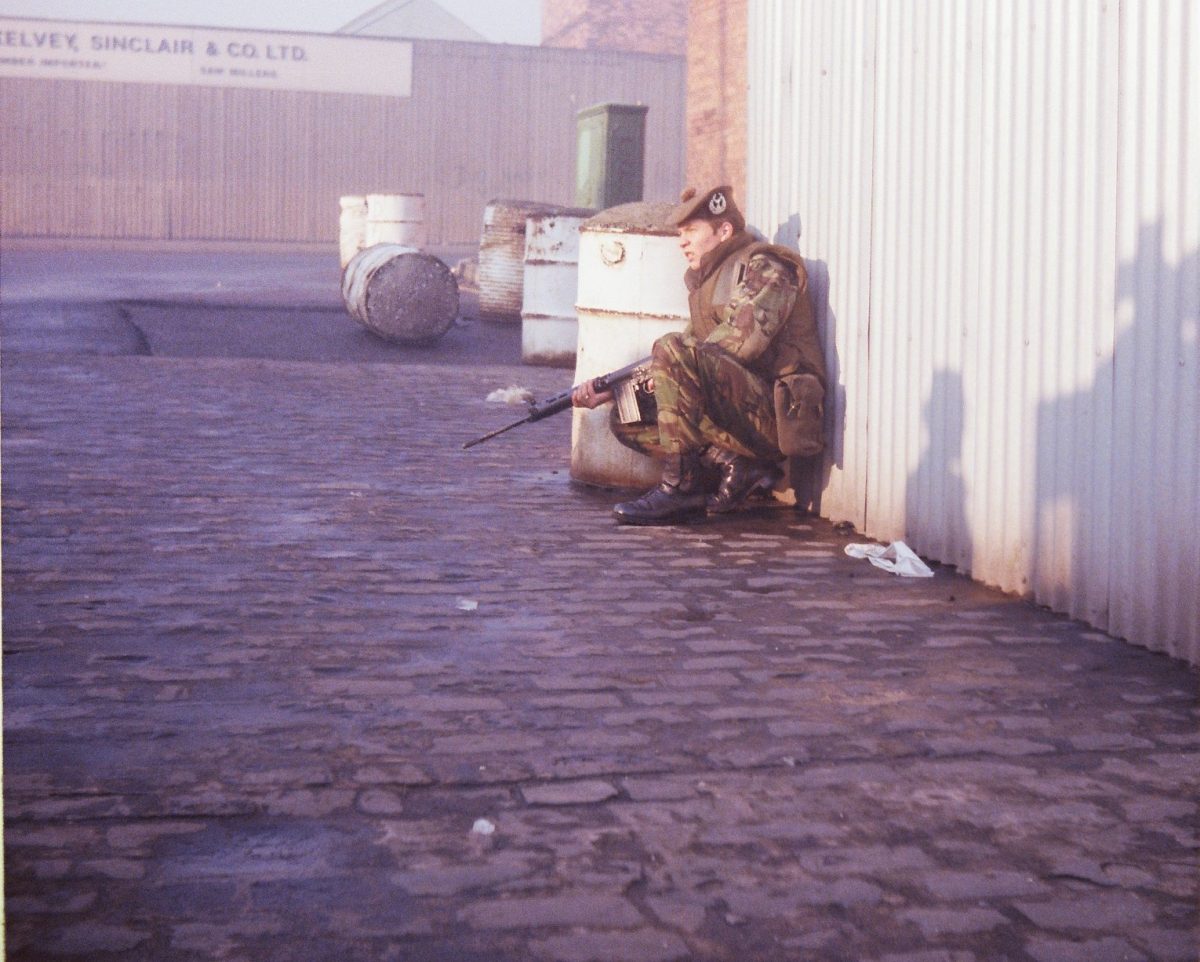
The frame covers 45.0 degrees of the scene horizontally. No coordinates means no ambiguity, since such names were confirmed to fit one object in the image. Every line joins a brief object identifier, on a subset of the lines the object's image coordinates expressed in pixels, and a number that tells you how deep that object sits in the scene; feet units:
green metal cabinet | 53.93
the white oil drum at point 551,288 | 42.88
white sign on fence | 105.60
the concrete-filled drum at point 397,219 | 58.29
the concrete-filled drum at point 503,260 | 50.96
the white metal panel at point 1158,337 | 14.07
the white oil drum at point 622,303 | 24.17
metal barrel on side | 48.01
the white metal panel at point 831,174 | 21.26
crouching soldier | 21.66
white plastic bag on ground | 18.62
